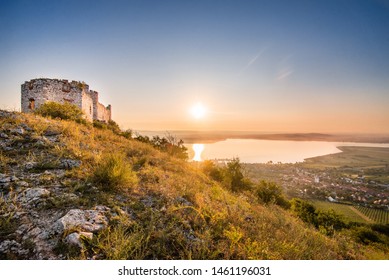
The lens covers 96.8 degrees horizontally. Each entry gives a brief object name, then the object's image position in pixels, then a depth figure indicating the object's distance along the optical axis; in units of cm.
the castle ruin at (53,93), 1366
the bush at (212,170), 1112
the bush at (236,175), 1157
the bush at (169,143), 1370
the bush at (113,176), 351
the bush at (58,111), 969
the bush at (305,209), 1481
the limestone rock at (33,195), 255
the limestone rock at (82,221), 209
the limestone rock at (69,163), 387
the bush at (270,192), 1116
